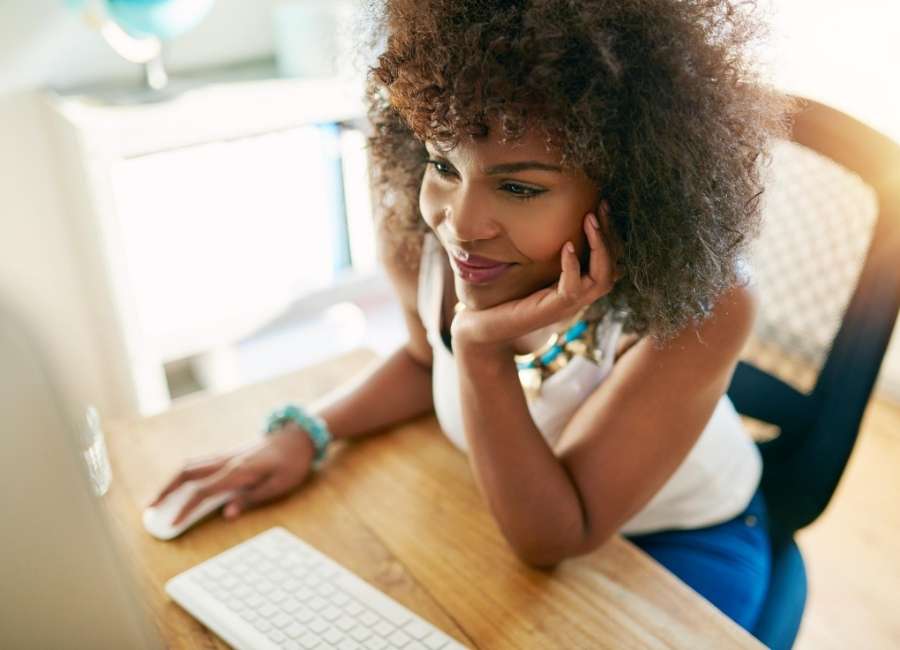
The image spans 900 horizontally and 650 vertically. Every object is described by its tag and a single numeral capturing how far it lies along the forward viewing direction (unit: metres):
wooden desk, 0.80
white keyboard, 0.78
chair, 0.94
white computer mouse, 0.93
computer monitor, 0.39
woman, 0.72
